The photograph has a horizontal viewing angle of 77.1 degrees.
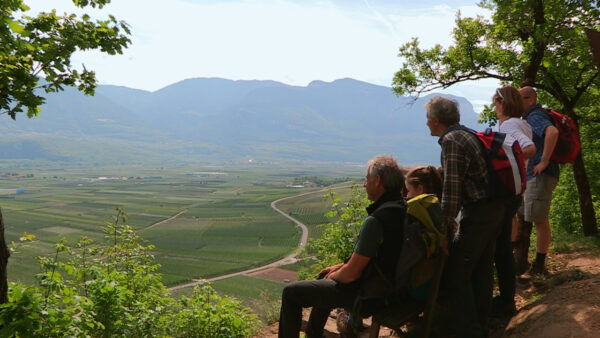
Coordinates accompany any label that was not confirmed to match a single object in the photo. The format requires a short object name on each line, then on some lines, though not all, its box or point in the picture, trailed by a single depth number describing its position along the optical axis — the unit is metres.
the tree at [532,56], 6.83
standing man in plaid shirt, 3.15
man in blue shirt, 4.08
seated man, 3.00
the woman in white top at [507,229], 3.76
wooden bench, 3.08
